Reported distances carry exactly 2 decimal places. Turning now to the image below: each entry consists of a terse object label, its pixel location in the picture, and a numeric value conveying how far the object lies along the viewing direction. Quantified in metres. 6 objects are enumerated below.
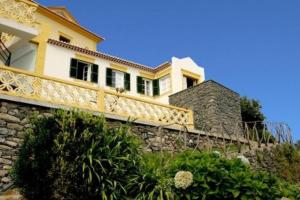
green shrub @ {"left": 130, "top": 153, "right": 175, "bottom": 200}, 8.20
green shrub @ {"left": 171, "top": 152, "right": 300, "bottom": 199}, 8.14
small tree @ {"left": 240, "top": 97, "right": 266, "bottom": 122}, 27.98
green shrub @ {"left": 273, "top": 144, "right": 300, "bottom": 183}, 16.20
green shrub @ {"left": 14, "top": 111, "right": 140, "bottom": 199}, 7.86
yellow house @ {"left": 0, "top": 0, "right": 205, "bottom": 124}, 12.91
